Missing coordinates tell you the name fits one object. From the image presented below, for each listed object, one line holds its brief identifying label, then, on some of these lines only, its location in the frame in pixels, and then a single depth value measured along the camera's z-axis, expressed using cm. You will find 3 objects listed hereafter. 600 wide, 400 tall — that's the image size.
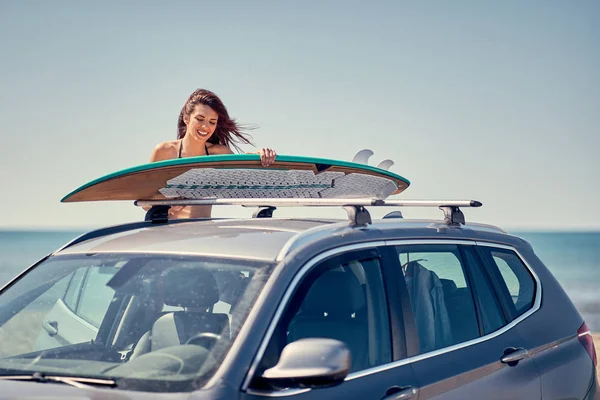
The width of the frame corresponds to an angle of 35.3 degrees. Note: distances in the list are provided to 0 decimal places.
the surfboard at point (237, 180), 487
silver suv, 328
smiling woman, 701
